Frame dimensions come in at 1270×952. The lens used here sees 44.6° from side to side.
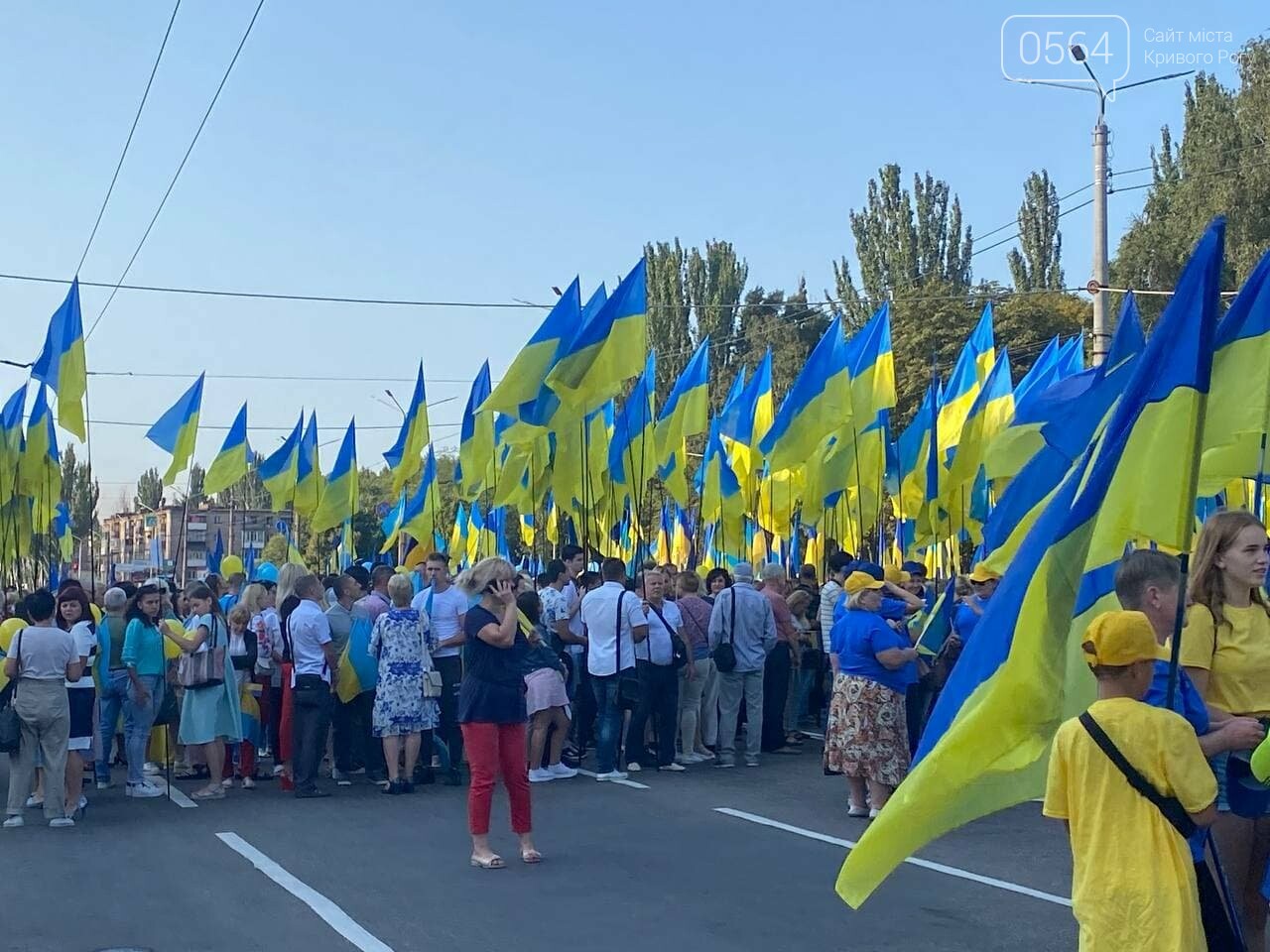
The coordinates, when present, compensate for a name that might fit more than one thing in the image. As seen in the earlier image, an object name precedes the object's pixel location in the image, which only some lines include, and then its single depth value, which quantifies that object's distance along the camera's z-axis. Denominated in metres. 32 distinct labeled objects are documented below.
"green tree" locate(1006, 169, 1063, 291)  54.66
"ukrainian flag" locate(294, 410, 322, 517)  26.41
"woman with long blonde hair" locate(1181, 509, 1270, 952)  5.31
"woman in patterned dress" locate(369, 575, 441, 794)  12.84
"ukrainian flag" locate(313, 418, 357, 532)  25.45
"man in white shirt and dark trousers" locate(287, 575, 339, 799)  12.94
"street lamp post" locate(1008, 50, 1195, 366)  20.84
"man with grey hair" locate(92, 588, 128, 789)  12.99
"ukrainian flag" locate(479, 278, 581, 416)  15.45
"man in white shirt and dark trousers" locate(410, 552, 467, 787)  13.55
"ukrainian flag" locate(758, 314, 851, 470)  17.66
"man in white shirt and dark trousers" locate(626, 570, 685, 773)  14.11
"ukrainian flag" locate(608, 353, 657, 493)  18.58
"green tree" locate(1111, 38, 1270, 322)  37.22
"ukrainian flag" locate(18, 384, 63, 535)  22.20
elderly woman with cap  11.16
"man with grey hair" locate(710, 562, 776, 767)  14.70
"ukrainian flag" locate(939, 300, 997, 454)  20.16
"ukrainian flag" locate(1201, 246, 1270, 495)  6.28
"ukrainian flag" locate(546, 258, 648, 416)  15.49
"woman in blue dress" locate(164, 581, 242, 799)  12.89
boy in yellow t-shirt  4.21
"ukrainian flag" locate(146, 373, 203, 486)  21.55
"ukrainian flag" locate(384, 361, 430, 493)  23.28
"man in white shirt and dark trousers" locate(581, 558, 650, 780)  13.70
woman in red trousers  9.35
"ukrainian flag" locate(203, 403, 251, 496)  23.78
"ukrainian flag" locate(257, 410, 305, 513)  26.42
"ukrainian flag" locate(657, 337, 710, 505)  20.61
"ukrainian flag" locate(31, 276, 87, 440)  18.69
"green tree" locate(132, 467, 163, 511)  131.57
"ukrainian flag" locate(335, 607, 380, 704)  13.45
